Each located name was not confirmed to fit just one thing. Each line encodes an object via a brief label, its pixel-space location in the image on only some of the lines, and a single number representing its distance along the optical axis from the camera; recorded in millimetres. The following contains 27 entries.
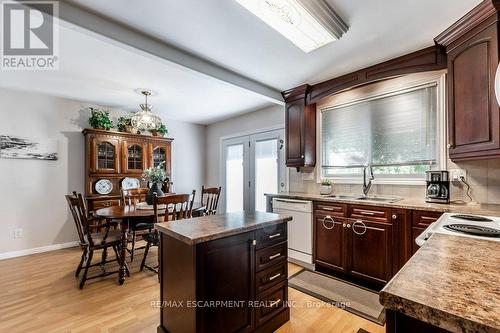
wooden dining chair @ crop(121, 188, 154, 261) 3072
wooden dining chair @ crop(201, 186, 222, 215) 3349
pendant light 3197
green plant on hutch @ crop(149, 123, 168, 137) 4520
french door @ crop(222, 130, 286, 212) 4199
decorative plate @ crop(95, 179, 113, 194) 3909
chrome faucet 2833
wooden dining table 2555
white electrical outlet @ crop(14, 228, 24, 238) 3445
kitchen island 1396
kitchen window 2504
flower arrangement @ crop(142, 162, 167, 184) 3180
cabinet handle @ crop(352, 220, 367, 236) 2446
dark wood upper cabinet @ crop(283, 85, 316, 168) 3418
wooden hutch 3809
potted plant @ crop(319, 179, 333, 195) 3219
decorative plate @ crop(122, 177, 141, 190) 4211
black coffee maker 2238
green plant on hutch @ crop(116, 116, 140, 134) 4164
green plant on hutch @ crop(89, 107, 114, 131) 3857
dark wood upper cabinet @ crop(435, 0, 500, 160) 1772
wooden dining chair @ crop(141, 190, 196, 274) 2391
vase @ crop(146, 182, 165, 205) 3124
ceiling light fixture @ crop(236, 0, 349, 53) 1676
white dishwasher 2934
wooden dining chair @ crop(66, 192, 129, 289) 2500
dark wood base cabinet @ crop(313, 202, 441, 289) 2152
